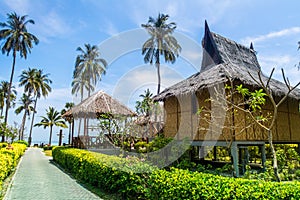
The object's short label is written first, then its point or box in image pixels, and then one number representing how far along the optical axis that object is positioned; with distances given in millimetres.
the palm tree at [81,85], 30128
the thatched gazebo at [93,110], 14648
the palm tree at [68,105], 41919
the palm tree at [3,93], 39331
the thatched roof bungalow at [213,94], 8867
